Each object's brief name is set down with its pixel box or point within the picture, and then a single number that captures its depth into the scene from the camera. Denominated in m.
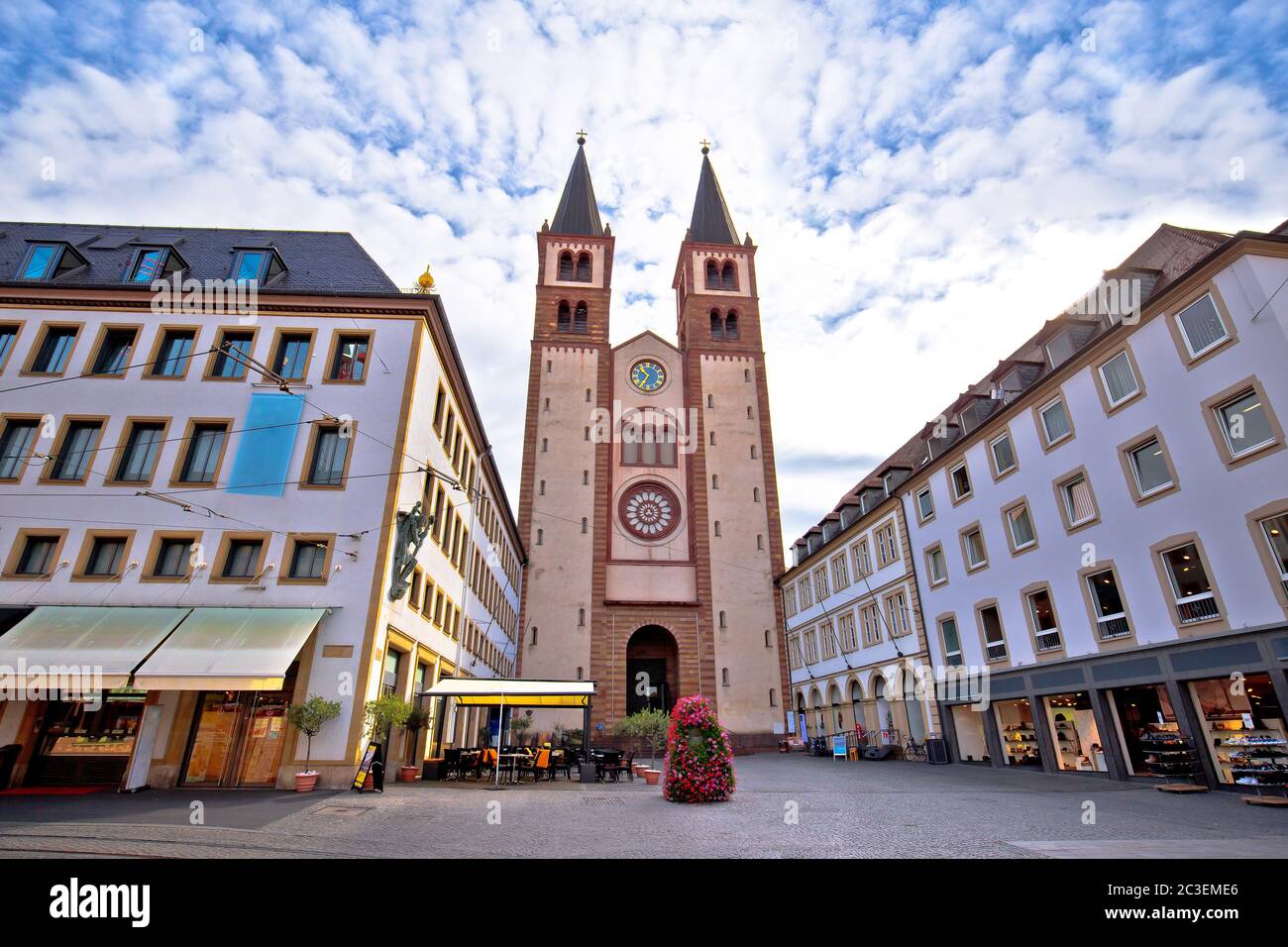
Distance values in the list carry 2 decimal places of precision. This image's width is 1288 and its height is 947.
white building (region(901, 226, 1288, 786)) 15.06
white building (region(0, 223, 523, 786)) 15.73
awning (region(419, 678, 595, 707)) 19.94
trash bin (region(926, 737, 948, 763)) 26.19
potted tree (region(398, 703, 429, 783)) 18.75
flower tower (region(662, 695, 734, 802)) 14.40
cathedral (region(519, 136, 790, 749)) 41.53
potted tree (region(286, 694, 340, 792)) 15.39
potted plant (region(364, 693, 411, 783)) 16.39
